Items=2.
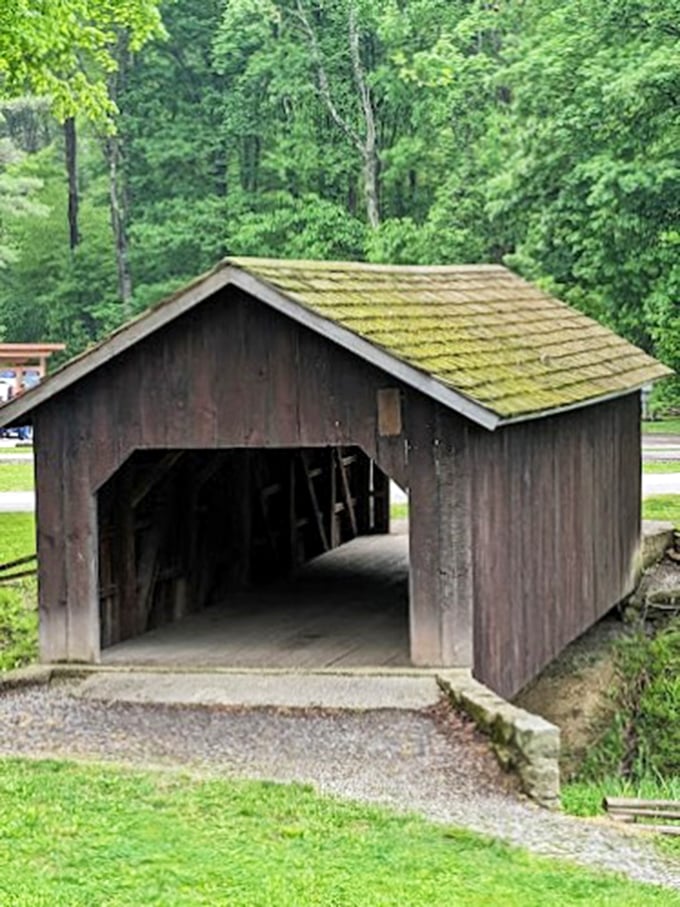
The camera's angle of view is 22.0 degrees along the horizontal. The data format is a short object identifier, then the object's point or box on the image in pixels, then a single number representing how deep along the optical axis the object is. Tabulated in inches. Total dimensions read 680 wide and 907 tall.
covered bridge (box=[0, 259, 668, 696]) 530.0
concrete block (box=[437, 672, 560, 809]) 434.3
